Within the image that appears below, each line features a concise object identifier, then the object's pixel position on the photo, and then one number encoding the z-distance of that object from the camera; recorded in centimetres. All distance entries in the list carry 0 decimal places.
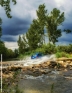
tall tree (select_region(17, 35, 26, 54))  7100
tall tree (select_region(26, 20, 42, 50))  6349
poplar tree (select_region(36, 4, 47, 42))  6047
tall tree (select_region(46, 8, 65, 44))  6044
